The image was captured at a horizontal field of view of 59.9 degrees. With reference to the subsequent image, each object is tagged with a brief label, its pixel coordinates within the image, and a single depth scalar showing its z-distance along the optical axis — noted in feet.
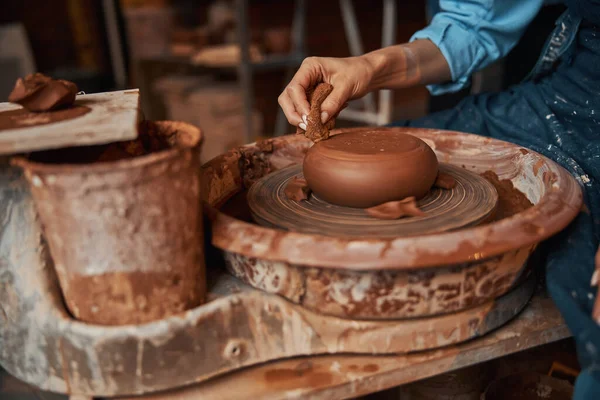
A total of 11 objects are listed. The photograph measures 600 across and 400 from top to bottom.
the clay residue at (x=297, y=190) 4.18
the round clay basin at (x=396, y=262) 2.91
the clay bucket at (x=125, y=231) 2.76
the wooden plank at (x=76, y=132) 2.79
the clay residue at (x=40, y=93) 3.20
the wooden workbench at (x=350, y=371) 3.20
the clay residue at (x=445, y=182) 4.24
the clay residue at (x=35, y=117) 3.07
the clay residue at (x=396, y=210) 3.66
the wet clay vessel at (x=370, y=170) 3.77
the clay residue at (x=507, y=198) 4.26
